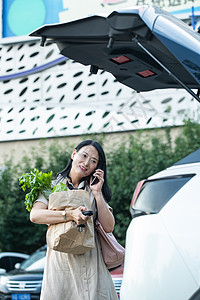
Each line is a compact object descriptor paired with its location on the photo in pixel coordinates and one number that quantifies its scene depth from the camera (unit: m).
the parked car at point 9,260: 12.68
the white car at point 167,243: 2.54
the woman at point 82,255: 3.15
